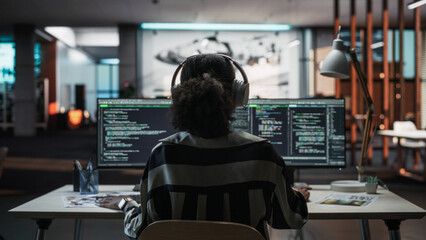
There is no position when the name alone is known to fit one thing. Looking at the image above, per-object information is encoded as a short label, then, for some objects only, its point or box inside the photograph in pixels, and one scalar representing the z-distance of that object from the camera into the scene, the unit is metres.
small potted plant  2.21
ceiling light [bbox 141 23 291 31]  14.94
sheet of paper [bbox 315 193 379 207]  1.97
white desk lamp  2.29
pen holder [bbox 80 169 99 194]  2.22
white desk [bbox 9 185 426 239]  1.79
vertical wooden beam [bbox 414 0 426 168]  8.51
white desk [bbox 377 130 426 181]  6.82
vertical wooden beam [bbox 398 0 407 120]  8.38
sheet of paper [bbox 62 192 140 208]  1.93
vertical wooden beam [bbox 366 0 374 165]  8.64
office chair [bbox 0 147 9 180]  3.79
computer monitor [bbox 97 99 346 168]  2.29
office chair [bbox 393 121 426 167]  7.96
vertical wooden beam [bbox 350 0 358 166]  8.73
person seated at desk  1.28
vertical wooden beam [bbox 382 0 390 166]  8.56
